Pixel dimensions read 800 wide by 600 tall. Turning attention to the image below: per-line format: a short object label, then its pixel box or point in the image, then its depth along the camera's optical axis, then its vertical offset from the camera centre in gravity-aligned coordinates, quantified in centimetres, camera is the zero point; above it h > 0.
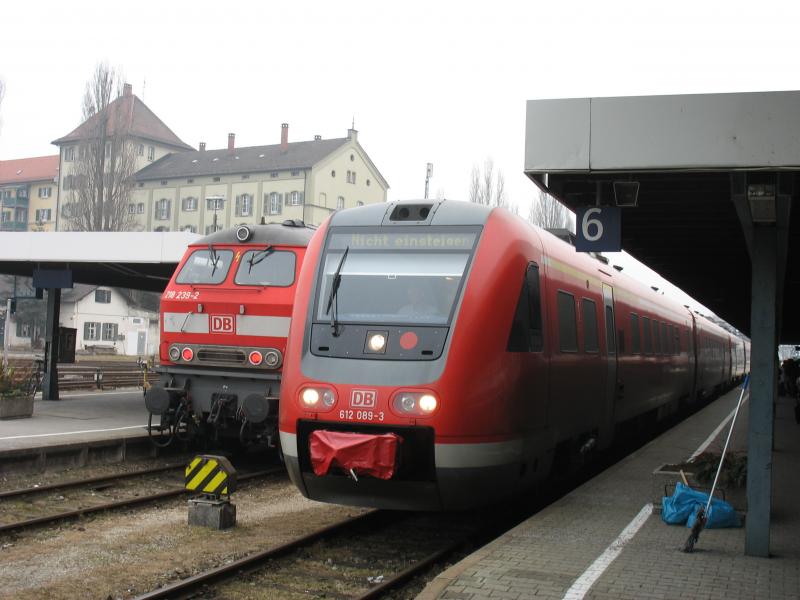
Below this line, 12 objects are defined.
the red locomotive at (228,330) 1216 +20
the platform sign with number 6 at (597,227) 864 +123
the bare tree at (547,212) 4956 +779
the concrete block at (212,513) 962 -177
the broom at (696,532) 763 -140
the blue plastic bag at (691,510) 871 -141
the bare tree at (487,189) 5278 +946
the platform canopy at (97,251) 1755 +177
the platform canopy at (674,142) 678 +167
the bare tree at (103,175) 5519 +1002
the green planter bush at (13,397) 1661 -107
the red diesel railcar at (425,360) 769 -7
